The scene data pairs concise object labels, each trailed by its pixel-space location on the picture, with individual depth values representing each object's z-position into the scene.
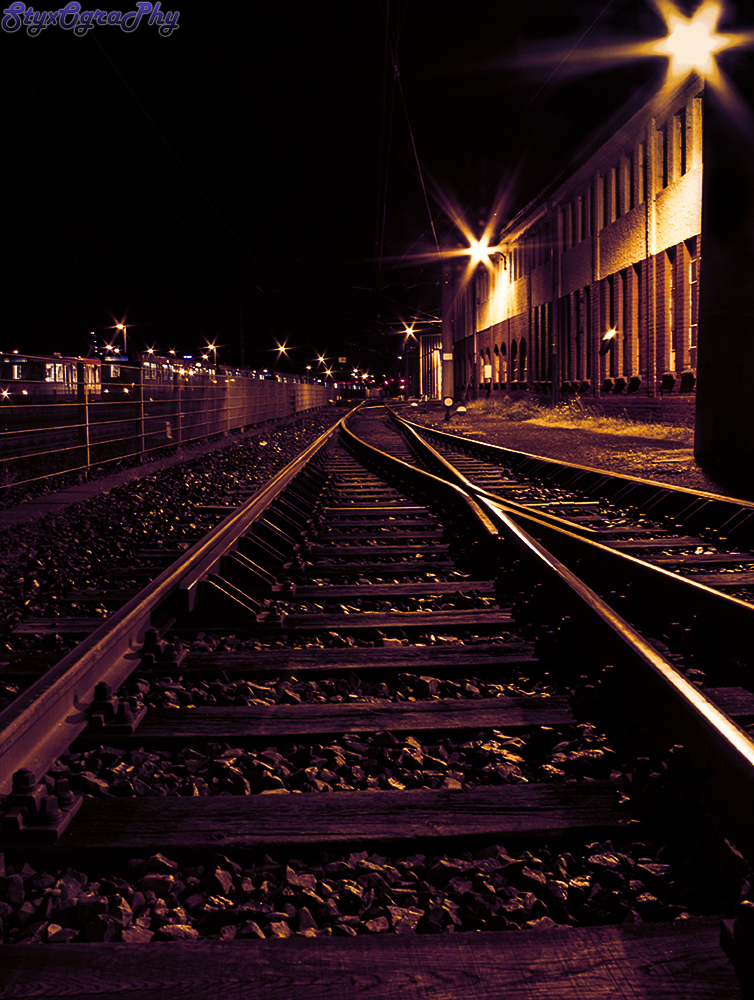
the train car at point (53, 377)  10.48
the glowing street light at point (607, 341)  24.43
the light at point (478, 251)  37.00
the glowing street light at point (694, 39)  11.67
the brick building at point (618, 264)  19.44
